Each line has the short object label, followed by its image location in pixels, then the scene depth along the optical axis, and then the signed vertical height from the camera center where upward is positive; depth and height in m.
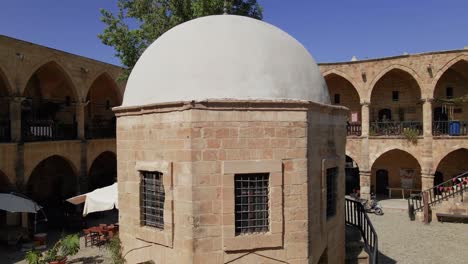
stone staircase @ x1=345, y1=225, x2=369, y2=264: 7.81 -2.74
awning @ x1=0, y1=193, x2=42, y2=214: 11.46 -2.33
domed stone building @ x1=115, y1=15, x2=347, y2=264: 5.14 -0.30
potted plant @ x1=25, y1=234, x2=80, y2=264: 8.44 -3.24
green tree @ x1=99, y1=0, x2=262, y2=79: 15.44 +4.91
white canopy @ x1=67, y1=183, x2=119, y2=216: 11.93 -2.30
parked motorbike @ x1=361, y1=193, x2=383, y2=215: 16.70 -3.70
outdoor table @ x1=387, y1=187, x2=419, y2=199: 20.05 -3.38
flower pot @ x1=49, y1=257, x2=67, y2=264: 9.36 -3.51
